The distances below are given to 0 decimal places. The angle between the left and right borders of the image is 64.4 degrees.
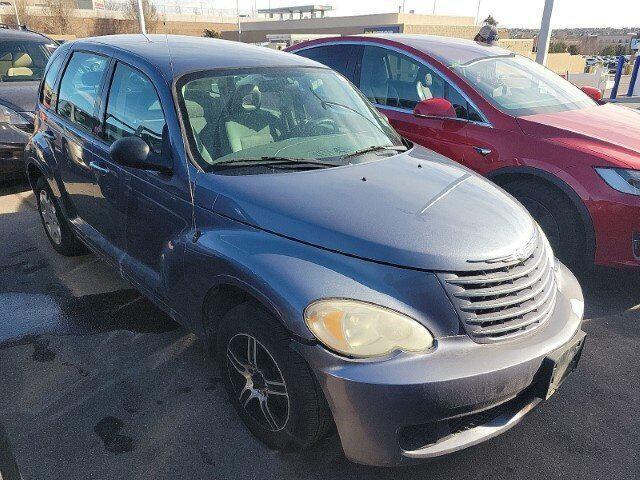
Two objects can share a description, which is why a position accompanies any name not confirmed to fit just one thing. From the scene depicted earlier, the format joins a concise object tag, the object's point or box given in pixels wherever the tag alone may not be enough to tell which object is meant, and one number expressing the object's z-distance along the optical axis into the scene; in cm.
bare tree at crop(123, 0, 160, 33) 5339
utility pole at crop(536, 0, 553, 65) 1005
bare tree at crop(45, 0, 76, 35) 5019
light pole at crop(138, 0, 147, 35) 2458
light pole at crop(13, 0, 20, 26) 4613
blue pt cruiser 187
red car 348
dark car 585
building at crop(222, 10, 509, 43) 4506
